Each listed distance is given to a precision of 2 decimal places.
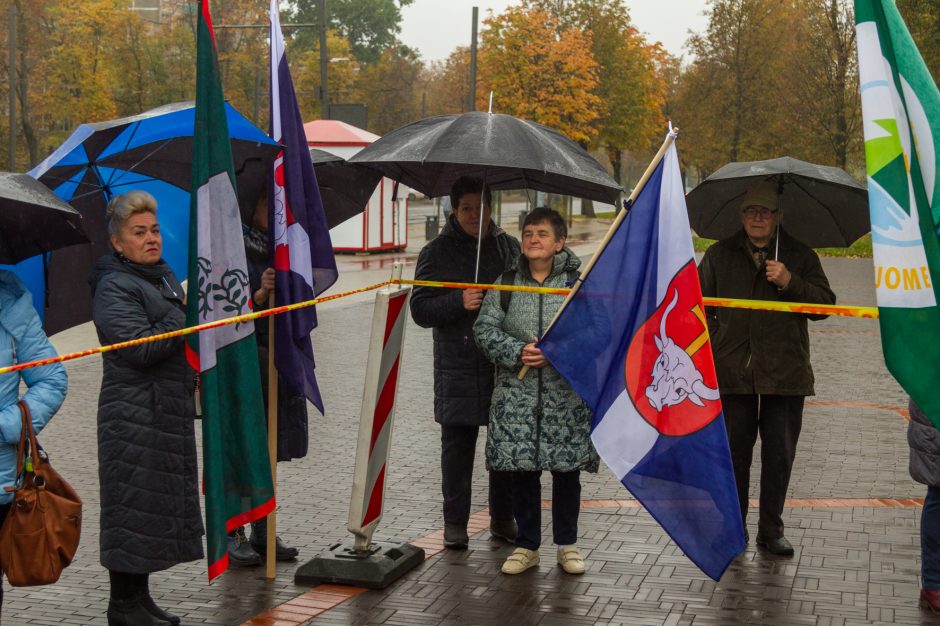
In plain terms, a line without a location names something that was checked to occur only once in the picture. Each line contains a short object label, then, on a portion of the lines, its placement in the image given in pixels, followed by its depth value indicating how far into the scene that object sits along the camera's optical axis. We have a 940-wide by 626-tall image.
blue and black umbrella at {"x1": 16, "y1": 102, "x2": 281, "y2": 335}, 5.21
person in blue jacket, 4.32
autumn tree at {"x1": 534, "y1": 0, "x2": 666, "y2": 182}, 55.09
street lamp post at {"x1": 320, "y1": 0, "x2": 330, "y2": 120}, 31.22
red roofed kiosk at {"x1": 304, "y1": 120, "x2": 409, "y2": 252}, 28.58
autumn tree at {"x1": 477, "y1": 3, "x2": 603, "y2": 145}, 44.81
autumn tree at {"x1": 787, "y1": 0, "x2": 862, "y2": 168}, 37.34
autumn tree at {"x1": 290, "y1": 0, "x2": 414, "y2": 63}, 102.12
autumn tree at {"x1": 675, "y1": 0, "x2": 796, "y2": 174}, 45.47
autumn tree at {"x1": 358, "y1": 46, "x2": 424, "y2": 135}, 73.62
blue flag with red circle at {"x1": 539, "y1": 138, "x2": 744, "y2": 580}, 4.91
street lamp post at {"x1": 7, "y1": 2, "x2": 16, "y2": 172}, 29.68
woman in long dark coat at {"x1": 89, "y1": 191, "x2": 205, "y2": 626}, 4.83
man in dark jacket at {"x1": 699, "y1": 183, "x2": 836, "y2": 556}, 6.18
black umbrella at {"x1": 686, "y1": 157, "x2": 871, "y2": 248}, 6.10
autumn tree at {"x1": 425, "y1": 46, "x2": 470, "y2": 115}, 70.69
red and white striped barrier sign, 5.77
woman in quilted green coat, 5.75
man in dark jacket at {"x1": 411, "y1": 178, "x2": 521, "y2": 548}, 6.23
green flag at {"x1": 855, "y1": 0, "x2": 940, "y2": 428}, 3.59
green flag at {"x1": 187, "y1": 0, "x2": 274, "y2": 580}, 4.71
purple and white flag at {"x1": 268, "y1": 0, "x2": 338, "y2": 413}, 5.58
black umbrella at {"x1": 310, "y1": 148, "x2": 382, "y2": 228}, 6.59
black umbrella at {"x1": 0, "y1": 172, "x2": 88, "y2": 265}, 4.24
